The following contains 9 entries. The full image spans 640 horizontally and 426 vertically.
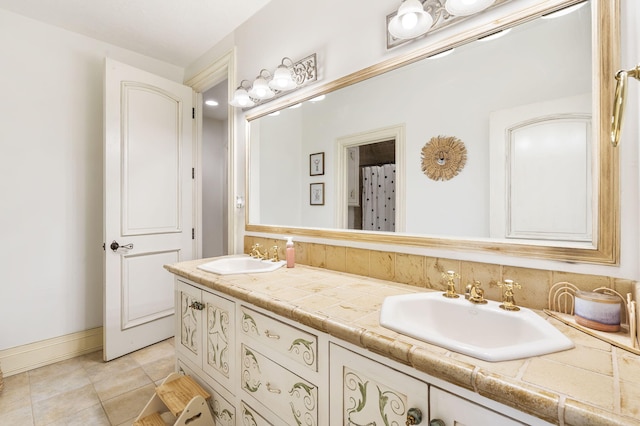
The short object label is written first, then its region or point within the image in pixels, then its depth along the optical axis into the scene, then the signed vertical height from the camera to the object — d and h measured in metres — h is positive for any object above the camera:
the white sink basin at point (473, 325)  0.66 -0.31
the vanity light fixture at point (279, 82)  1.66 +0.78
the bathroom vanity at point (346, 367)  0.55 -0.39
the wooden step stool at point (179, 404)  1.31 -0.88
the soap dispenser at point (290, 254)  1.65 -0.23
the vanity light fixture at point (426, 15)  1.04 +0.75
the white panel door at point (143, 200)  2.21 +0.11
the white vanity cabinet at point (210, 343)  1.31 -0.65
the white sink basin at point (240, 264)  1.65 -0.30
